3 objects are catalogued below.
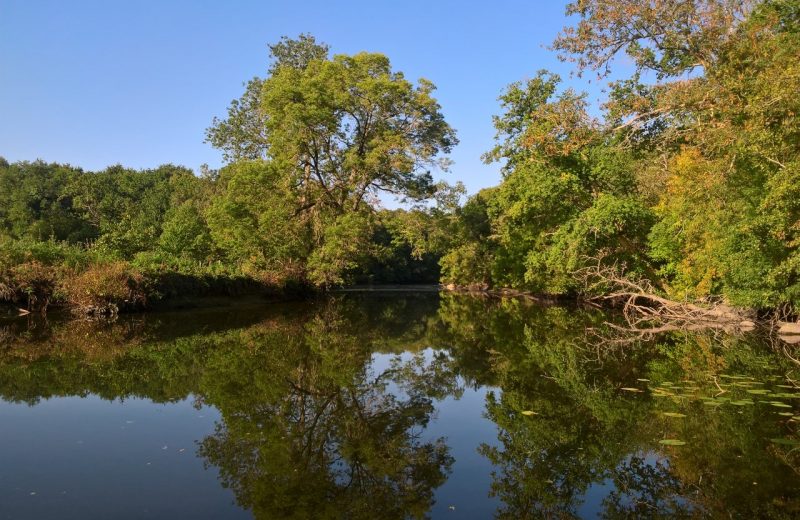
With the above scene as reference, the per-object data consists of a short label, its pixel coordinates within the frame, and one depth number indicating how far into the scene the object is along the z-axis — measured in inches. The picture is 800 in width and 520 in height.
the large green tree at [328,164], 1300.4
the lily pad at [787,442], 287.3
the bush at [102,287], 874.1
